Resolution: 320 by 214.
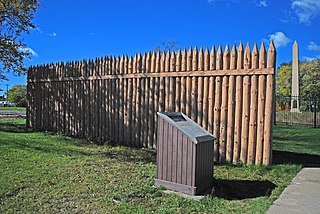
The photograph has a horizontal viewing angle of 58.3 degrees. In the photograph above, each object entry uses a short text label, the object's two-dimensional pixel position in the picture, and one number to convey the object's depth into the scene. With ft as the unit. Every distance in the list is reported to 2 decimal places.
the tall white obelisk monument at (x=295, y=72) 79.10
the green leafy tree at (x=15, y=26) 40.84
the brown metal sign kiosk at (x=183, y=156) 13.42
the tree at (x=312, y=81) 114.62
